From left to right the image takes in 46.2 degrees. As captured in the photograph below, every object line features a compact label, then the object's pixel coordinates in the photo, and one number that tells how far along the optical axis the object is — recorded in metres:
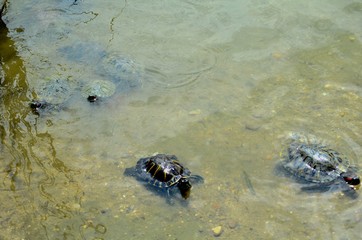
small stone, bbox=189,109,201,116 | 6.13
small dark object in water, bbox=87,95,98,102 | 6.32
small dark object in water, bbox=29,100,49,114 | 6.23
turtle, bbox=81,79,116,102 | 6.35
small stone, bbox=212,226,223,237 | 4.56
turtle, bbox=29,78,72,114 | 6.26
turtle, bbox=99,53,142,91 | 6.71
